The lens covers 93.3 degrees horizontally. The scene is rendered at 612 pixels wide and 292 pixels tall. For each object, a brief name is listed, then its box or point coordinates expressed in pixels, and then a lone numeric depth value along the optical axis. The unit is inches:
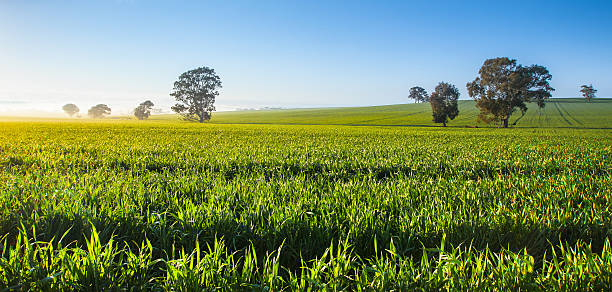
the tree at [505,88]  2513.5
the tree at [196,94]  3612.2
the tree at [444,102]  3015.7
